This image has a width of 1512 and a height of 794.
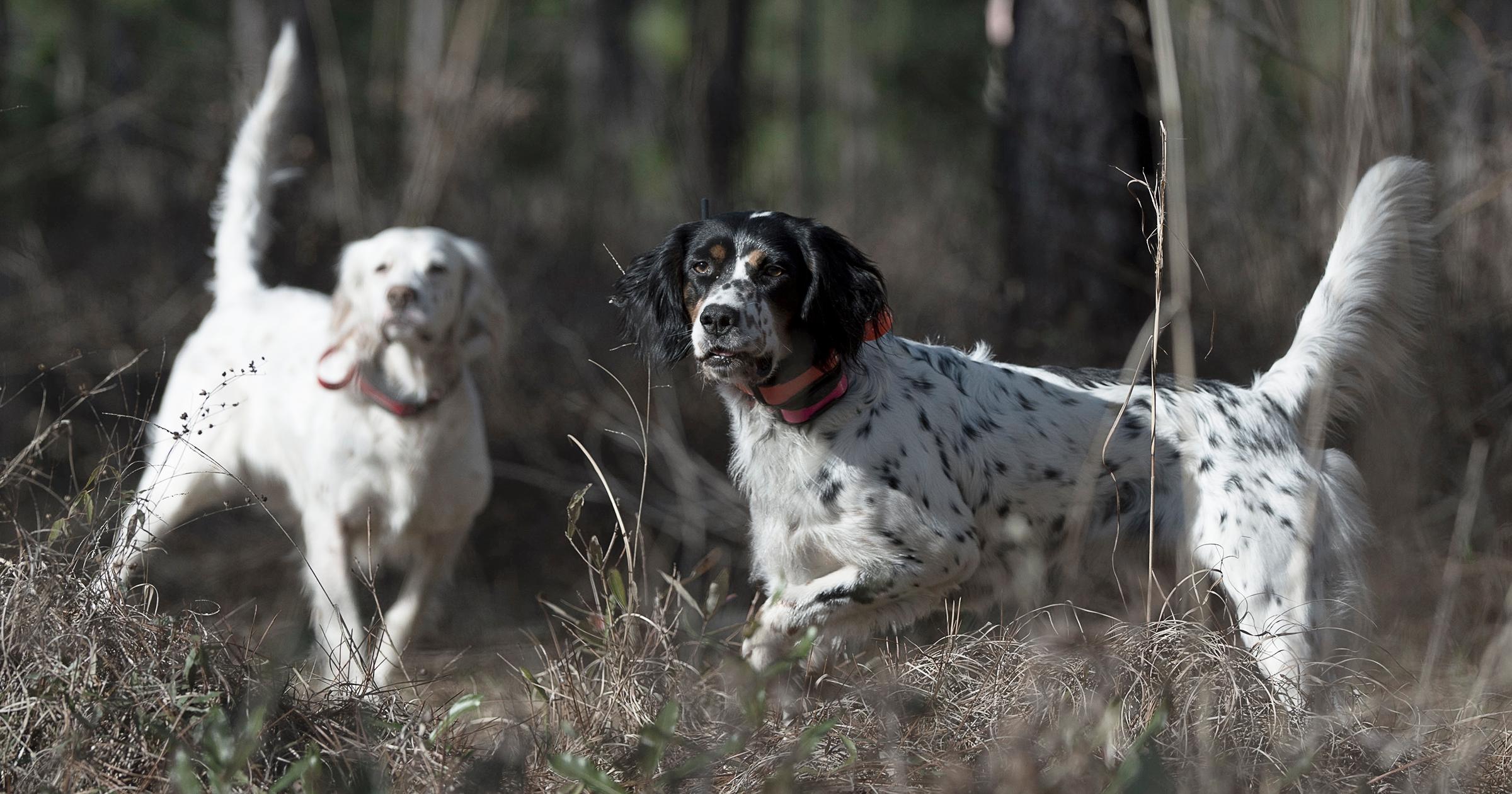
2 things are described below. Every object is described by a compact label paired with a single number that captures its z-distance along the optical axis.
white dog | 8.55
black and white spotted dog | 6.33
